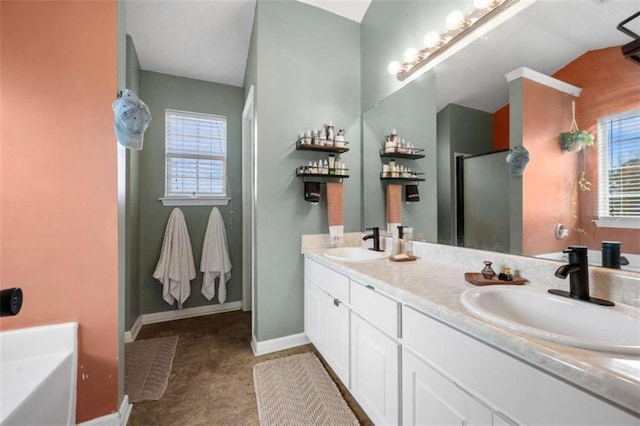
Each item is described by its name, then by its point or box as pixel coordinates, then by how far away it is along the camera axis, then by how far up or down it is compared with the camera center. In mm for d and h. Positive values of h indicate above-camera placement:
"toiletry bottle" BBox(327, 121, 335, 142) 2117 +684
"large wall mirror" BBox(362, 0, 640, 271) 887 +384
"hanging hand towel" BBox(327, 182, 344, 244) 2127 +37
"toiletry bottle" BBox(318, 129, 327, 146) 2061 +639
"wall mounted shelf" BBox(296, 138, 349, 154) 2044 +556
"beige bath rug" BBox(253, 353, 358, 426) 1402 -1139
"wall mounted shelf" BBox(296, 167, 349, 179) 2061 +328
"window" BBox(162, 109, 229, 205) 2848 +659
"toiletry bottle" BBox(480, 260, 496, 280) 1138 -271
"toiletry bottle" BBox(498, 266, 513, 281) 1094 -274
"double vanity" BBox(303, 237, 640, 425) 548 -393
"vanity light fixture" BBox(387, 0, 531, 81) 1237 +1037
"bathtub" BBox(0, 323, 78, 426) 961 -674
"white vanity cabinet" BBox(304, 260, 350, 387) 1516 -702
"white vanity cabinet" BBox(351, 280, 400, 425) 1098 -684
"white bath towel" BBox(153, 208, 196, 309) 2652 -518
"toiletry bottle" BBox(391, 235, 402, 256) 1827 -237
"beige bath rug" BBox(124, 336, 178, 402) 1637 -1157
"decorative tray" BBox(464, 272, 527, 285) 1073 -296
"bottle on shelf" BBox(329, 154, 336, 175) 2116 +407
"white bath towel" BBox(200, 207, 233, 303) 2820 -493
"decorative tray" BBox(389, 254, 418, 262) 1617 -290
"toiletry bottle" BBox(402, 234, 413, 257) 1729 -218
